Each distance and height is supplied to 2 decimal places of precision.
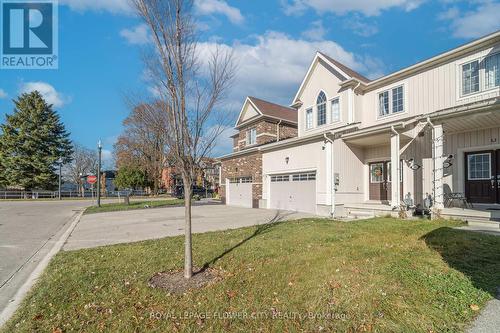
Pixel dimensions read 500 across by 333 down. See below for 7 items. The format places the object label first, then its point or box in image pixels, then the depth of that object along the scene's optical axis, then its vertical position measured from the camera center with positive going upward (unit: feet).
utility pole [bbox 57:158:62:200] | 120.34 +2.23
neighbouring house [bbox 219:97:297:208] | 65.92 +7.98
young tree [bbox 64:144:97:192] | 172.27 +4.84
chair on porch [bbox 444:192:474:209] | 35.35 -3.57
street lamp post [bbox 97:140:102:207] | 67.96 -3.01
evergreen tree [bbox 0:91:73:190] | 120.67 +12.35
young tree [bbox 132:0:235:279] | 15.25 +3.67
